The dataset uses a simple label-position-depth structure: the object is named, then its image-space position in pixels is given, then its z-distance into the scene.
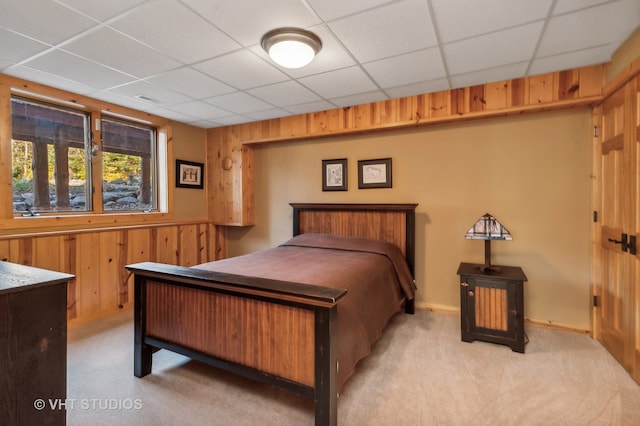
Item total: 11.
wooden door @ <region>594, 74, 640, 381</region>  2.10
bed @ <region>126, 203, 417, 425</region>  1.59
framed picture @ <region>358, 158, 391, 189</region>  3.68
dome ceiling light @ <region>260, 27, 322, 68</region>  2.05
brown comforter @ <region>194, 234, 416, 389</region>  1.91
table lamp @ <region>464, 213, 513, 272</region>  2.71
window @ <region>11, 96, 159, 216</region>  2.97
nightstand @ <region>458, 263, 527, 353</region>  2.51
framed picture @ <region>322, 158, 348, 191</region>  3.96
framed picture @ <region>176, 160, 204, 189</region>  4.36
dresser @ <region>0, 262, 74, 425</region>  1.15
